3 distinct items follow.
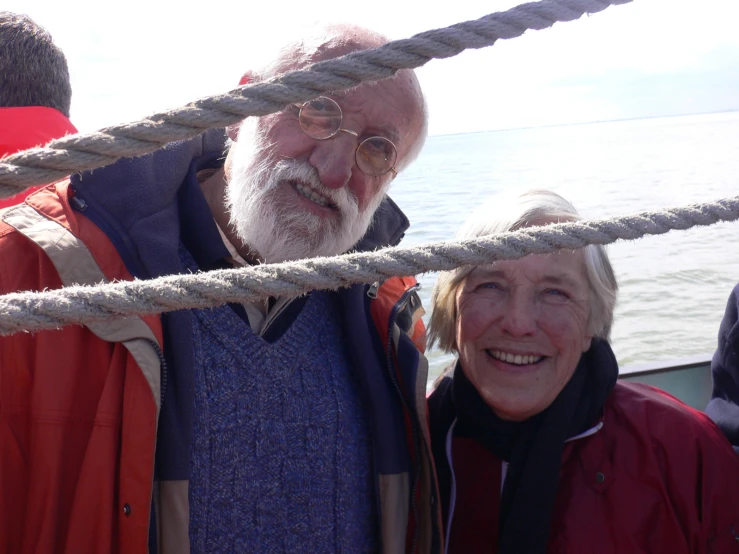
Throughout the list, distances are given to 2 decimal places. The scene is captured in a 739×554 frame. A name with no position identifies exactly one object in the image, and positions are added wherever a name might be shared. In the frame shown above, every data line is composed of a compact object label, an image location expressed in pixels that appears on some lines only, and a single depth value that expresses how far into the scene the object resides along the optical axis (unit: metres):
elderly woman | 0.58
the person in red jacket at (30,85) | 0.77
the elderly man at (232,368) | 0.44
